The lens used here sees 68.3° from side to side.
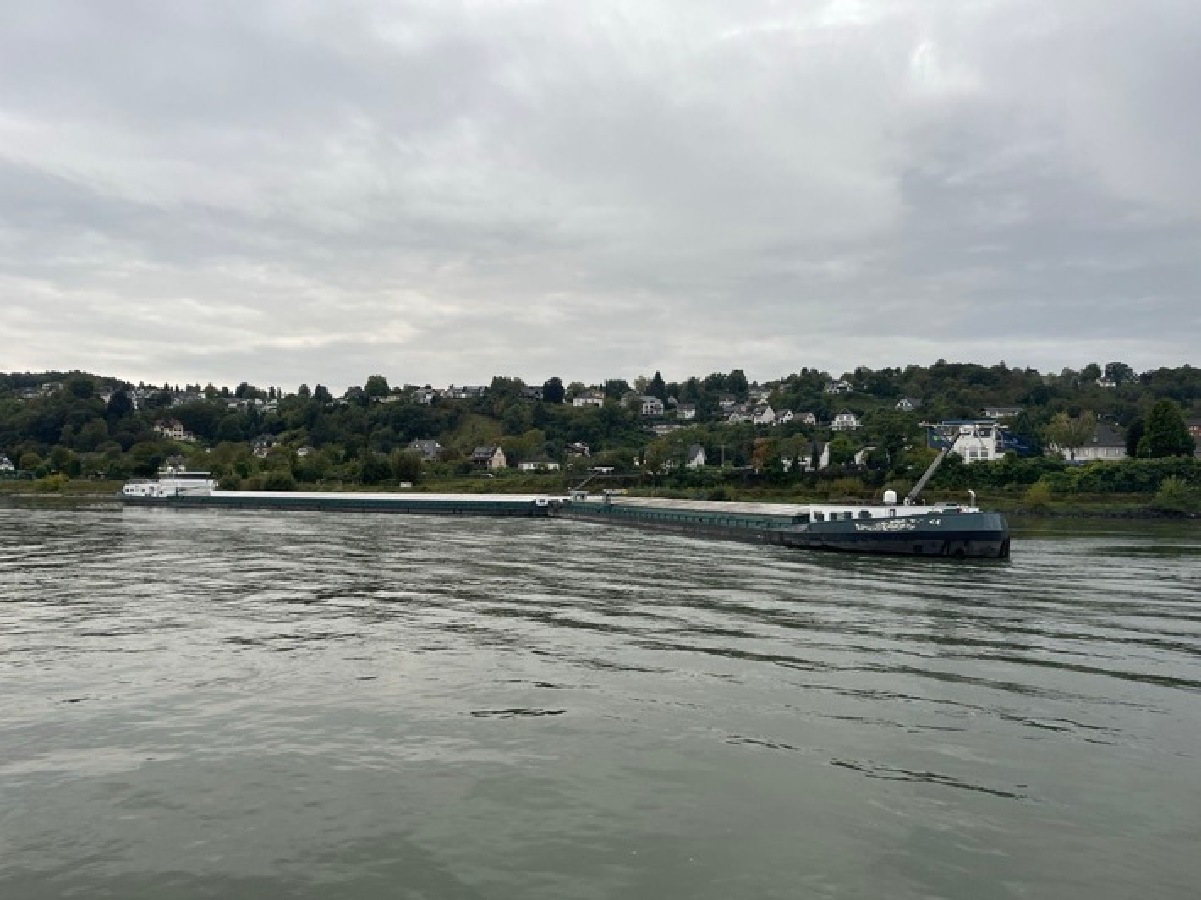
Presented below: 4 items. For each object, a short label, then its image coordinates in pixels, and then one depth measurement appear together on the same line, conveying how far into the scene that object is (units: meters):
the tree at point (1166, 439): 115.06
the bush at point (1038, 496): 93.81
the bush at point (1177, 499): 89.25
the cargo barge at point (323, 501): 97.62
